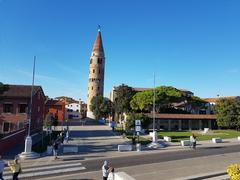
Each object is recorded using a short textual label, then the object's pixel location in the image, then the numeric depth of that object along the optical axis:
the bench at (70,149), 17.13
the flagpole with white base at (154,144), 20.10
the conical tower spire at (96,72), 61.72
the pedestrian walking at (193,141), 19.43
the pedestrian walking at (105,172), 9.26
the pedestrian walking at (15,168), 9.38
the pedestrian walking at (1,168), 9.33
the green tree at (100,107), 54.41
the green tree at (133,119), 26.59
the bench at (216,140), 23.59
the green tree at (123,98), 48.90
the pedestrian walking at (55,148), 15.00
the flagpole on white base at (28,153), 15.33
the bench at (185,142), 21.08
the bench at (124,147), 18.07
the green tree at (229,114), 36.68
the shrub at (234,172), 5.96
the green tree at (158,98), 42.70
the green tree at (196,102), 49.12
